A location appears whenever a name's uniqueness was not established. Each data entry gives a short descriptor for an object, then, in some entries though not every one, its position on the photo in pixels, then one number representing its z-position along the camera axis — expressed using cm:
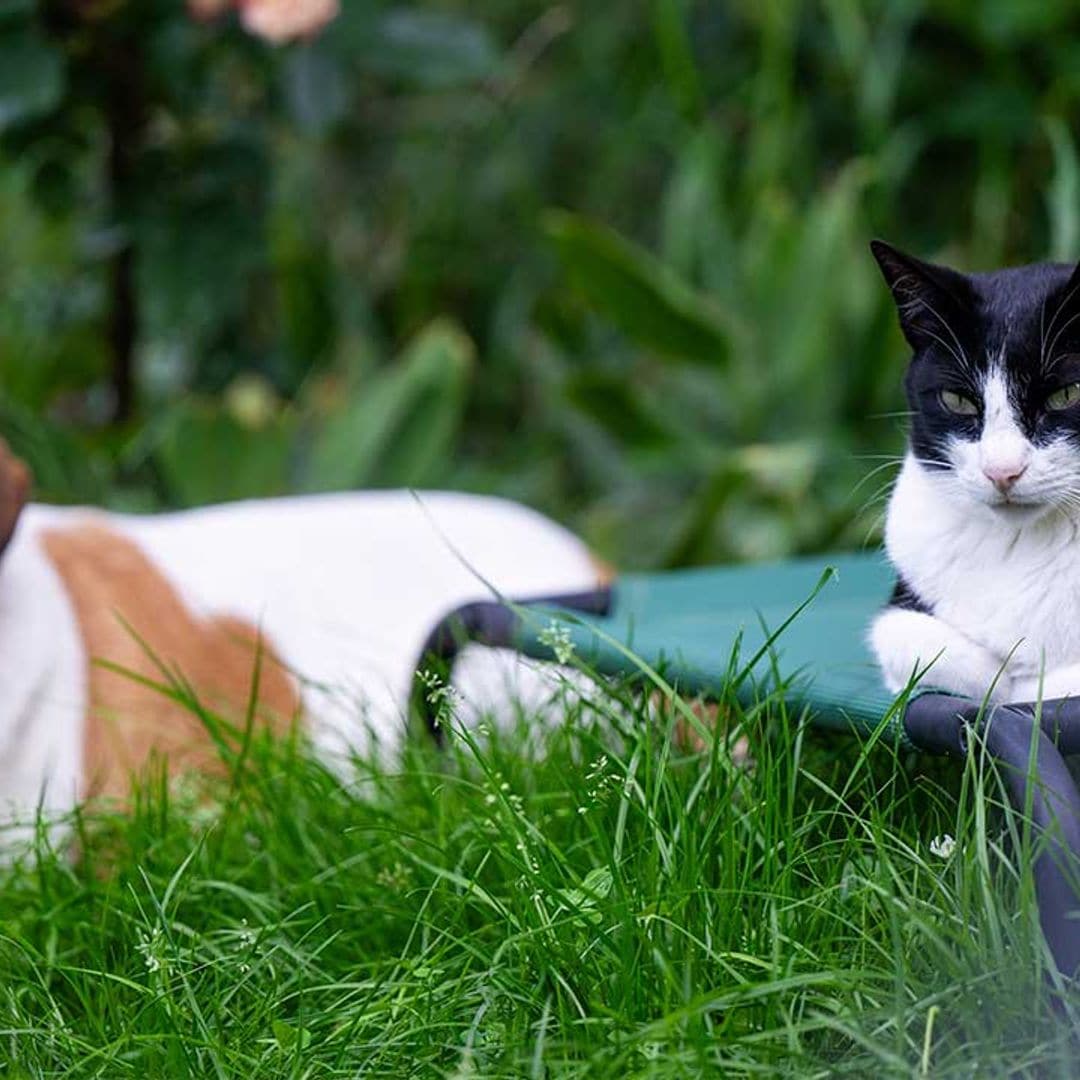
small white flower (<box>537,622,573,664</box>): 346
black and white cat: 295
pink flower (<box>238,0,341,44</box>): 719
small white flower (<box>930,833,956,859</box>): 295
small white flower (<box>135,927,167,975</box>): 310
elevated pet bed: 279
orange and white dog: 459
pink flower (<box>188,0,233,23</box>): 723
